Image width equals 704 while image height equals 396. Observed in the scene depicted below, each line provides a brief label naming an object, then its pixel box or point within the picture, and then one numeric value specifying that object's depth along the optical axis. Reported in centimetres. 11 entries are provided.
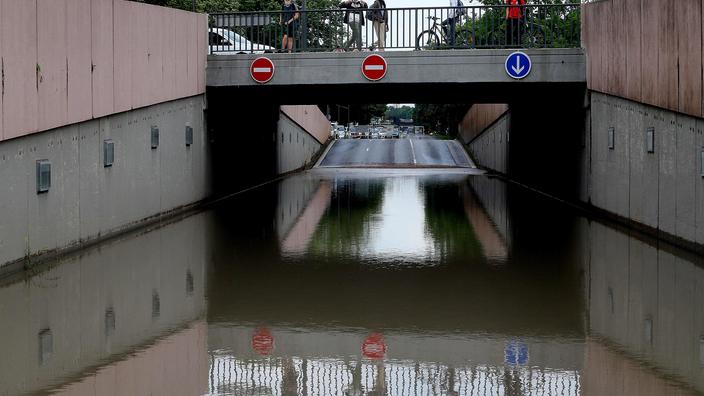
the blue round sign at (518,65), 2408
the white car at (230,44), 2645
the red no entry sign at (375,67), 2462
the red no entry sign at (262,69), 2509
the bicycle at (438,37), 2502
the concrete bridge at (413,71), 2416
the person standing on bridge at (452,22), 2481
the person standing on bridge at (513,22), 2483
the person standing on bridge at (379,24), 2548
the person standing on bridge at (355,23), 2576
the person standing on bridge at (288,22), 2594
